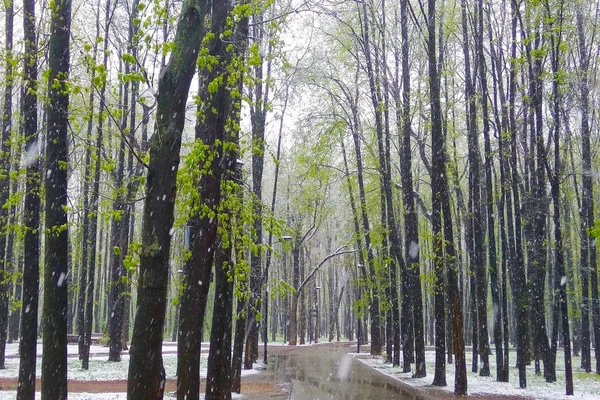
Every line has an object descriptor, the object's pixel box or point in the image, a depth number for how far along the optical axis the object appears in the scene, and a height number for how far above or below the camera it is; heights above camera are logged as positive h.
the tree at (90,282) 19.69 -0.19
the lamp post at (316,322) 51.89 -4.41
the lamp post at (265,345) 25.83 -3.35
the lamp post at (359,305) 25.17 -1.47
